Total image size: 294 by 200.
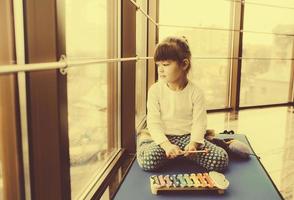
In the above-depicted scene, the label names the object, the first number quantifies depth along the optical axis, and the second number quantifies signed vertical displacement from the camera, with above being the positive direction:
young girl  1.24 -0.27
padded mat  1.03 -0.45
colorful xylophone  1.04 -0.43
